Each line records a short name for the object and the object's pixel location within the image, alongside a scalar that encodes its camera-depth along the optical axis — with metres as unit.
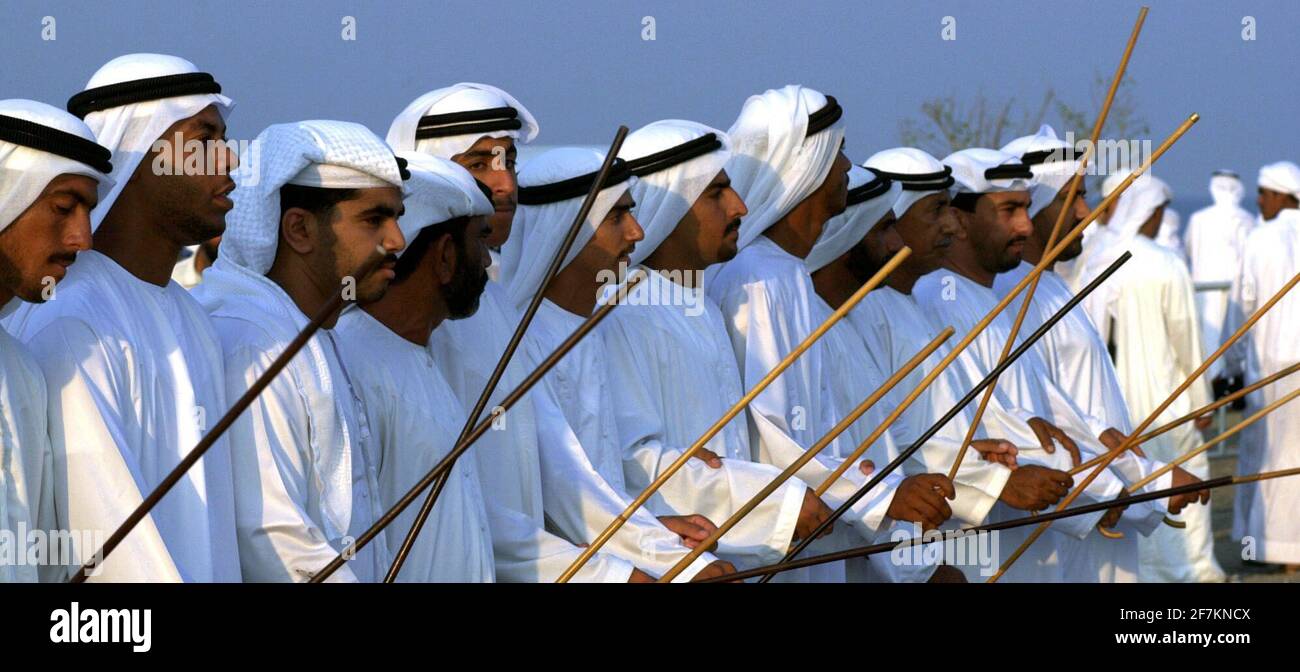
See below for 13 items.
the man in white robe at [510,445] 4.26
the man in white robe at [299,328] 3.67
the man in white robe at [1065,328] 7.40
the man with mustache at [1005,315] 6.81
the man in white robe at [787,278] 5.48
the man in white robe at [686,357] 5.02
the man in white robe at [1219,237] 16.17
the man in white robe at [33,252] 3.25
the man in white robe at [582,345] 4.52
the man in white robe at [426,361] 4.07
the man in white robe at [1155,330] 10.29
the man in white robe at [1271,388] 10.10
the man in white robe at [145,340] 3.34
